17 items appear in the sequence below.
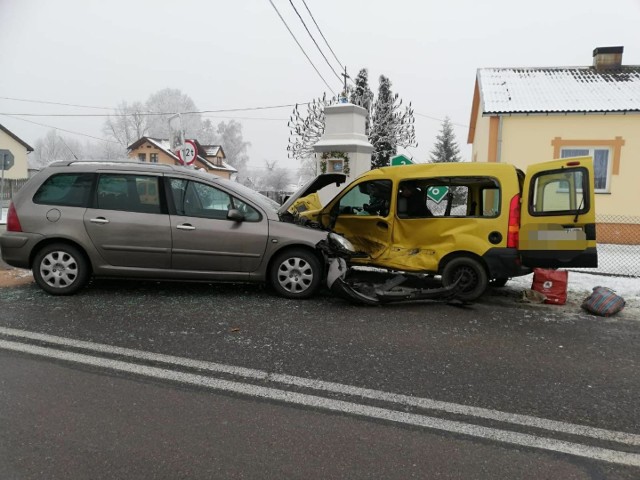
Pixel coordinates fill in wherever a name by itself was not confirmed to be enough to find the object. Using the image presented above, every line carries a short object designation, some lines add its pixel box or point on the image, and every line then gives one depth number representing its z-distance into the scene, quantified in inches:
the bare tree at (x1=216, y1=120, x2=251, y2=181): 3102.9
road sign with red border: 614.7
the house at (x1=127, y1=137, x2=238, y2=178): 2114.9
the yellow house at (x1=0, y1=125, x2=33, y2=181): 1951.3
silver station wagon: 224.8
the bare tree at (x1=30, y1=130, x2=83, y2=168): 3277.6
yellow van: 219.0
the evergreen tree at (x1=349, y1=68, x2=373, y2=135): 1103.7
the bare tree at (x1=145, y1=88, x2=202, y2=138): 2662.4
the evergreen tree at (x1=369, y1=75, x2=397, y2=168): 1075.3
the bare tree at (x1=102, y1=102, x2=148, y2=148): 2615.7
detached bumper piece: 219.9
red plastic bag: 239.5
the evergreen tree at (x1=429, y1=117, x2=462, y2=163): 1403.8
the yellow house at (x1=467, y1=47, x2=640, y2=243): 517.0
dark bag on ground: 223.5
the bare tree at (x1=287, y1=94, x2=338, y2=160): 1024.2
